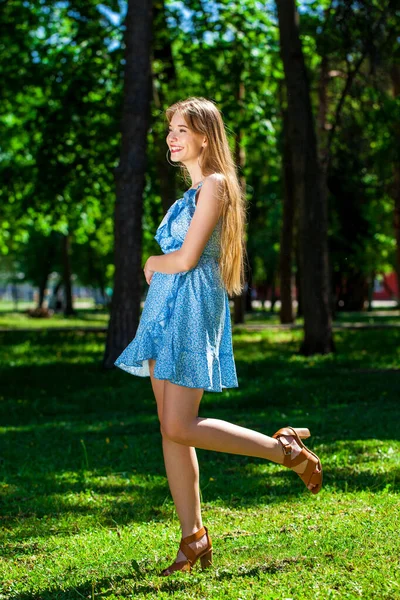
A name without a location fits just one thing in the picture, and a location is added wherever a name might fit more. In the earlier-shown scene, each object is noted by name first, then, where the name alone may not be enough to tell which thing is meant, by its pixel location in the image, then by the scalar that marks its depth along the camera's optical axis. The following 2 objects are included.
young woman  3.89
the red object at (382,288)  81.86
